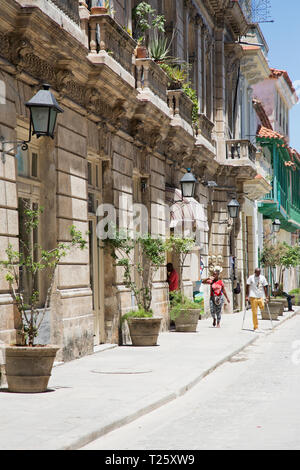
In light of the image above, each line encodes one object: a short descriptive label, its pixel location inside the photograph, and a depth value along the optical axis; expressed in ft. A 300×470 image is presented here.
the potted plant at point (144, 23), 66.59
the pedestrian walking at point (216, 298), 80.69
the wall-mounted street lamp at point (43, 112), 37.17
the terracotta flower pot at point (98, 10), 54.44
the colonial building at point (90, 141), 41.29
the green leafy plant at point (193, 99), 83.57
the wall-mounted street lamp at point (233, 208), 94.89
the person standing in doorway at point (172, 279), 79.36
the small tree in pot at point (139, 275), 57.88
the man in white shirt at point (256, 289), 75.36
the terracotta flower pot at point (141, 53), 66.23
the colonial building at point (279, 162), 152.97
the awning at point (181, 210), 77.92
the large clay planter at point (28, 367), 34.53
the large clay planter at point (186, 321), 73.97
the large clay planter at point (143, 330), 58.34
